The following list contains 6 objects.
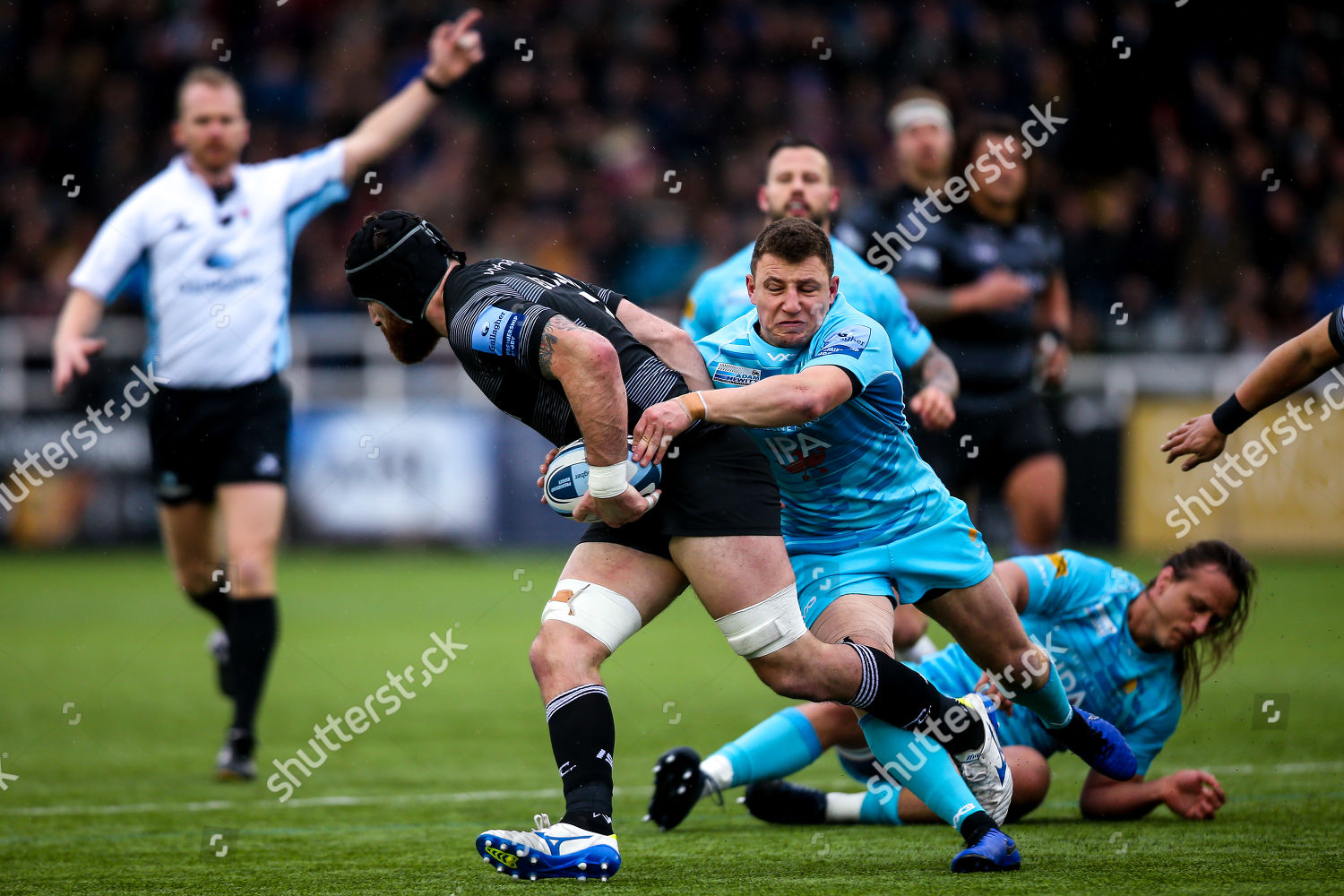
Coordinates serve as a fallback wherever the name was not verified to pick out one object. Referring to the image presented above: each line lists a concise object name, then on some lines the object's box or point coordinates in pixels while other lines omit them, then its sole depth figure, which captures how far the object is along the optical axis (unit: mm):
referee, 12734
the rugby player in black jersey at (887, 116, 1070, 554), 14234
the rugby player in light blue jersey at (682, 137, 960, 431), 11055
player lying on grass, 9625
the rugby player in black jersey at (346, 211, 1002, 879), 7668
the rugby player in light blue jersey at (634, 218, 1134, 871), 8359
